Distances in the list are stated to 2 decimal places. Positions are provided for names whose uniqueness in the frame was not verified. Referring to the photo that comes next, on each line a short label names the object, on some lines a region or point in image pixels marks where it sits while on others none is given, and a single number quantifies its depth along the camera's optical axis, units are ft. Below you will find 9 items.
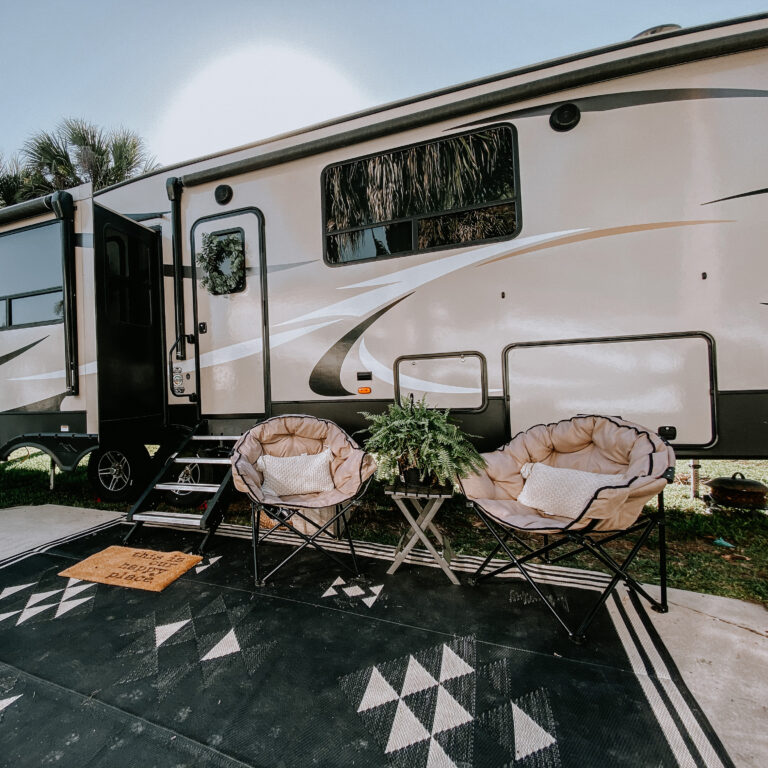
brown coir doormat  7.80
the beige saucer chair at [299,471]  7.82
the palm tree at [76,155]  28.60
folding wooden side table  7.35
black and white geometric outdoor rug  4.29
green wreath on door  10.74
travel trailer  7.55
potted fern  7.15
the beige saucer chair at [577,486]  5.88
